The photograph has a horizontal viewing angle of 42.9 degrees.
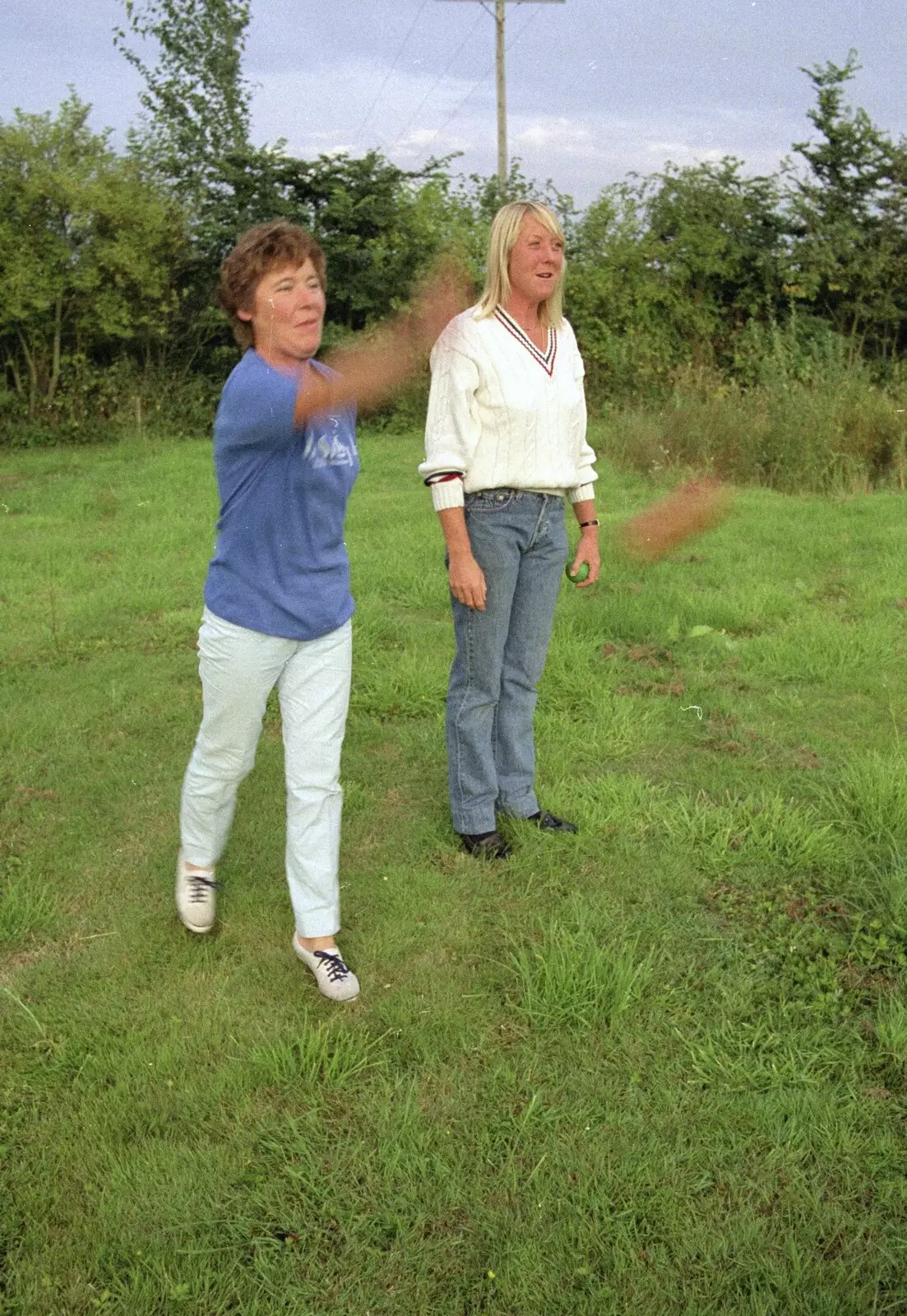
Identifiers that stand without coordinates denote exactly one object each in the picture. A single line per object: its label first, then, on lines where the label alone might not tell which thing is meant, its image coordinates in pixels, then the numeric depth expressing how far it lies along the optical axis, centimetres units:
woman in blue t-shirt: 276
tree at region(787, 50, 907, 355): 1762
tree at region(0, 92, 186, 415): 1378
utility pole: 2019
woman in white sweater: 348
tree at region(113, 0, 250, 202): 1838
